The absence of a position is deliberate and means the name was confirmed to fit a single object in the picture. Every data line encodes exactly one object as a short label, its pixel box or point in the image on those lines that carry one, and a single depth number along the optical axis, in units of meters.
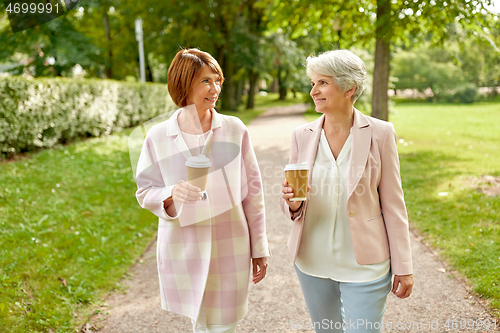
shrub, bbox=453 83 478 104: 33.28
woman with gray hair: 2.01
